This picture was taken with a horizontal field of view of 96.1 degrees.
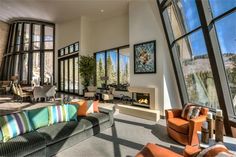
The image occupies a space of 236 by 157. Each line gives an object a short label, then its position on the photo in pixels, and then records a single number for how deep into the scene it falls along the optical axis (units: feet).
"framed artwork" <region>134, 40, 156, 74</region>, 12.84
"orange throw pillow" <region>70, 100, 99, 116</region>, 8.67
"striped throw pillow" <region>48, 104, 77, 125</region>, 7.24
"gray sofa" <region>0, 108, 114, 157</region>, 5.14
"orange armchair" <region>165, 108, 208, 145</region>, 6.97
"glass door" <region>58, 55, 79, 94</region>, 23.77
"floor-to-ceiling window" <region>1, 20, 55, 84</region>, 28.30
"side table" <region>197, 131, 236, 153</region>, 4.96
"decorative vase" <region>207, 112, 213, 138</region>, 5.49
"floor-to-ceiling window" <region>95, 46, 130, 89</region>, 19.42
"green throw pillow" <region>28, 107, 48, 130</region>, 6.59
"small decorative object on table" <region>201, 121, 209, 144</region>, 5.14
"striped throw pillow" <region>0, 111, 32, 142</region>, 5.49
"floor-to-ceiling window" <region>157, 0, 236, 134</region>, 7.05
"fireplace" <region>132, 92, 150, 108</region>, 13.06
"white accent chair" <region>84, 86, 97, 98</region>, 18.65
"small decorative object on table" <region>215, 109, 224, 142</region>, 5.23
